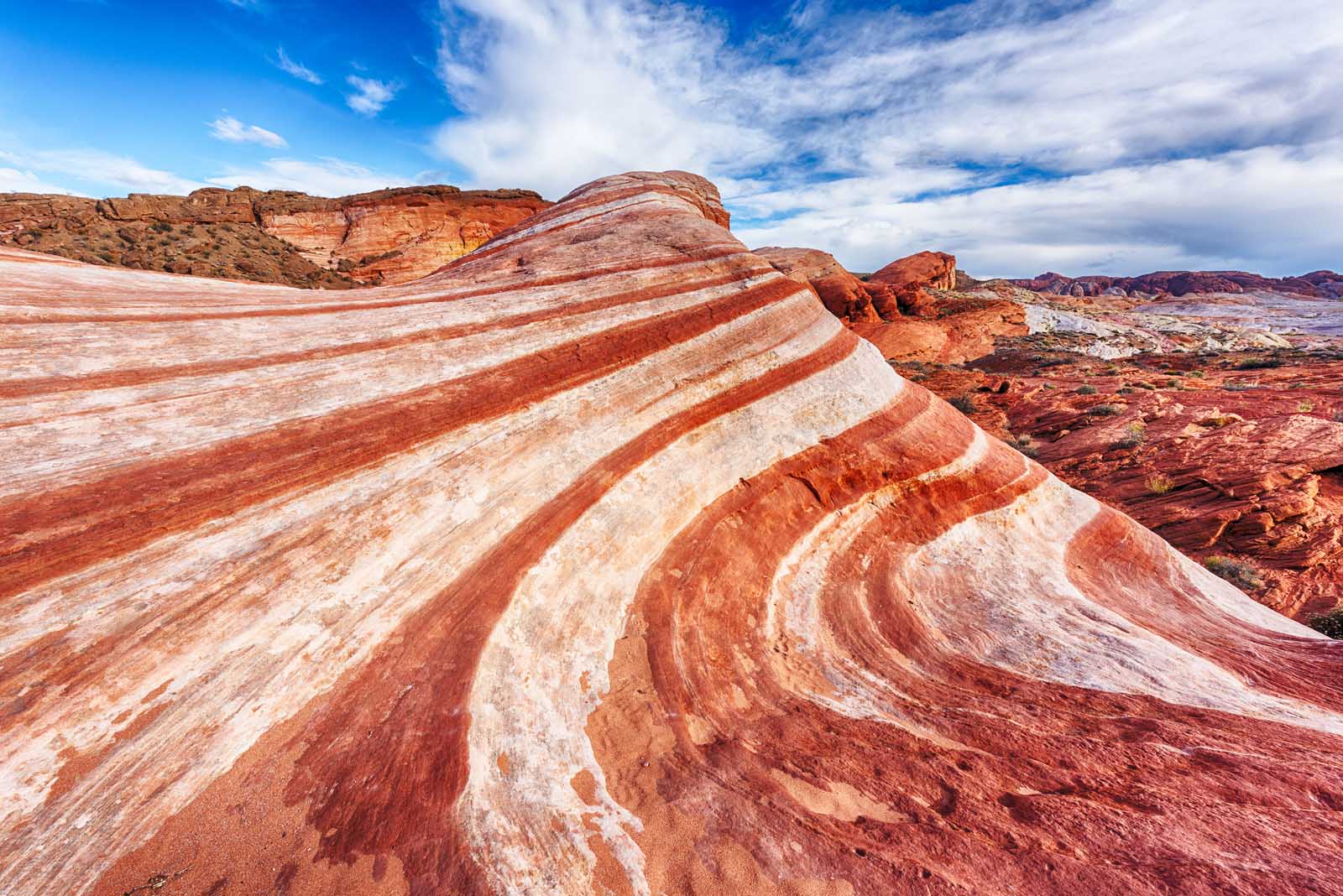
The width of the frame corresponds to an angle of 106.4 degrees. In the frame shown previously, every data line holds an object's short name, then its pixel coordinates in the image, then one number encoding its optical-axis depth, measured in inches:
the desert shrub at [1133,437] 541.6
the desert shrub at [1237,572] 327.3
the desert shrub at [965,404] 772.6
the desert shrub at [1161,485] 451.5
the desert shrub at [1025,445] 589.9
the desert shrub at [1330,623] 287.7
